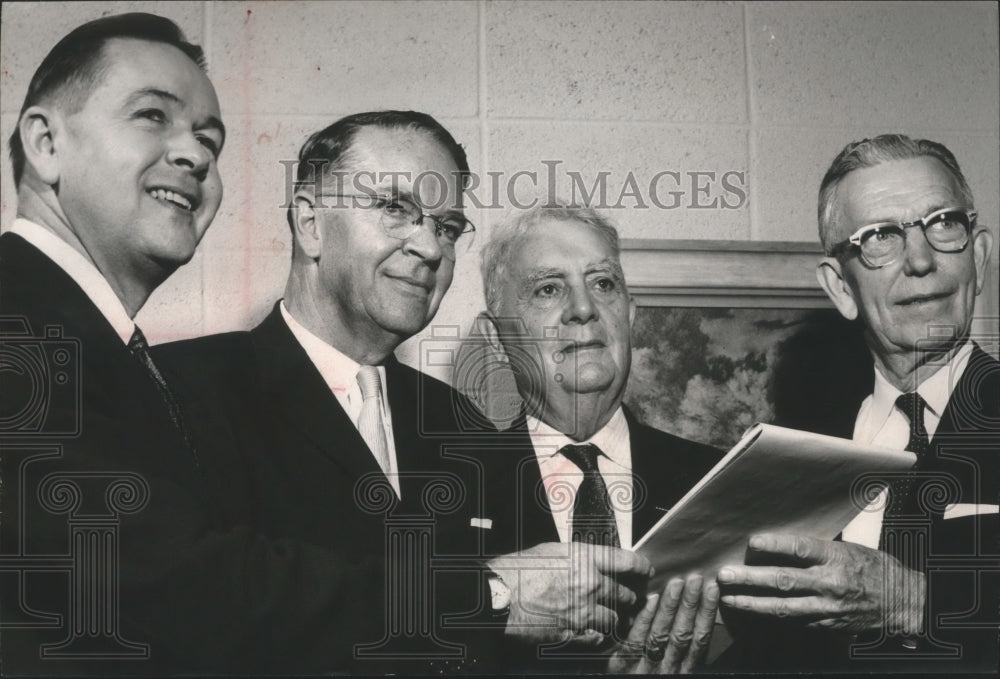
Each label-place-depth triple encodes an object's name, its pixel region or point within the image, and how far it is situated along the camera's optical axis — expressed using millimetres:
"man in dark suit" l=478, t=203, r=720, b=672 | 3053
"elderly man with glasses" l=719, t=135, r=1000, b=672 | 3096
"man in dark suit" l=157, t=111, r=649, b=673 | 2941
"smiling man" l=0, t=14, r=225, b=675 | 2883
